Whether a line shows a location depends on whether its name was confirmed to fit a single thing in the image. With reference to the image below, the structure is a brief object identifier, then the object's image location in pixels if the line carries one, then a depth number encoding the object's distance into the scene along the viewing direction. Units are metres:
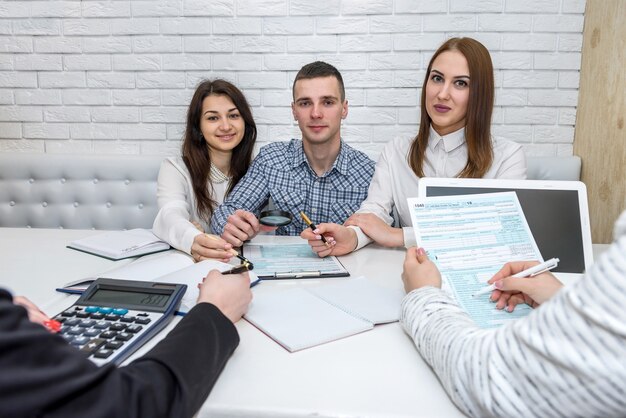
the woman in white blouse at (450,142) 1.89
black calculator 0.81
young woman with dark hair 2.31
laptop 1.33
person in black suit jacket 0.50
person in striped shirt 0.51
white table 0.70
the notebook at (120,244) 1.50
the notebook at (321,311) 0.92
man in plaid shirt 2.19
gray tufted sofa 2.62
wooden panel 2.19
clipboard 1.30
